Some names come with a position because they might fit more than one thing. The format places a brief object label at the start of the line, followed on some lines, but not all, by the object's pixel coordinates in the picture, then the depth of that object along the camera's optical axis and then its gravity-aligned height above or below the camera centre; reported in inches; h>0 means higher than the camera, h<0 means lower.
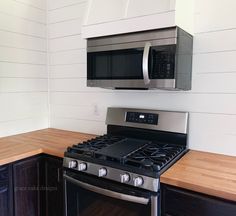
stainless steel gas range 48.5 -17.6
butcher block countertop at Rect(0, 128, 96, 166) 62.7 -18.7
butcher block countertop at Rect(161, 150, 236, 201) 42.6 -18.4
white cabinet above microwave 53.2 +16.6
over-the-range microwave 54.5 +6.0
